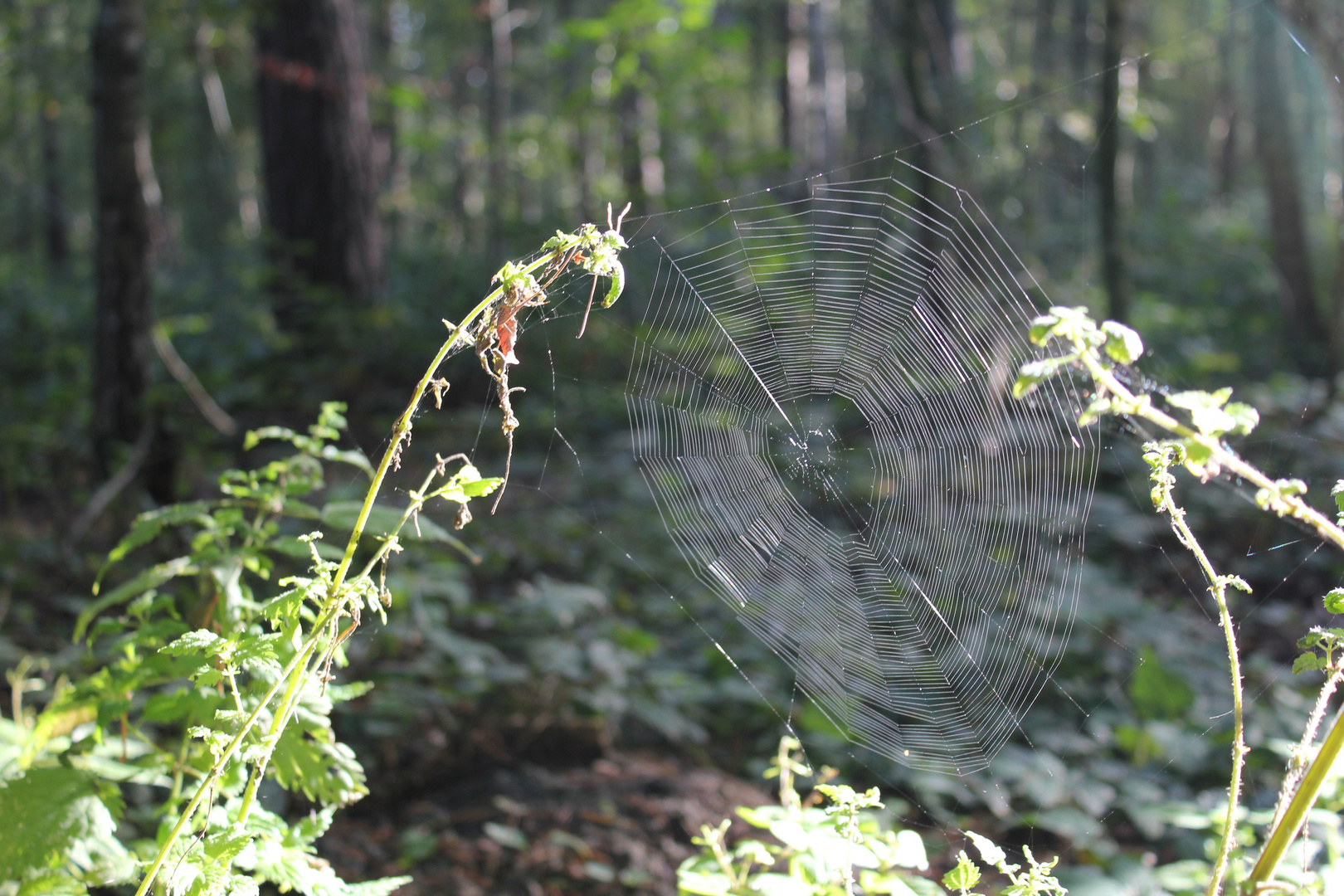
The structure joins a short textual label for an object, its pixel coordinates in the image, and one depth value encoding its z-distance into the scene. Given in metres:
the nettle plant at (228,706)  1.01
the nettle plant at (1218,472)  0.91
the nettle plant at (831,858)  1.15
